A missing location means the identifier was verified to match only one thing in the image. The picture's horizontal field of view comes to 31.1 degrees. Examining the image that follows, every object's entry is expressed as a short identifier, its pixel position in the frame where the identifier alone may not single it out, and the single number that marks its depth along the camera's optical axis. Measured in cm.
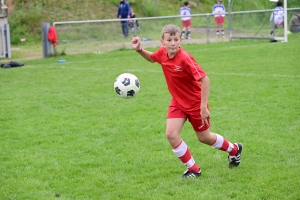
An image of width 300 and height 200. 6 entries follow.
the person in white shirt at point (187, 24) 2261
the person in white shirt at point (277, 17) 2183
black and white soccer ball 630
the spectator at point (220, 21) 2302
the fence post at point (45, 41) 1908
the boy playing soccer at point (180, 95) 543
